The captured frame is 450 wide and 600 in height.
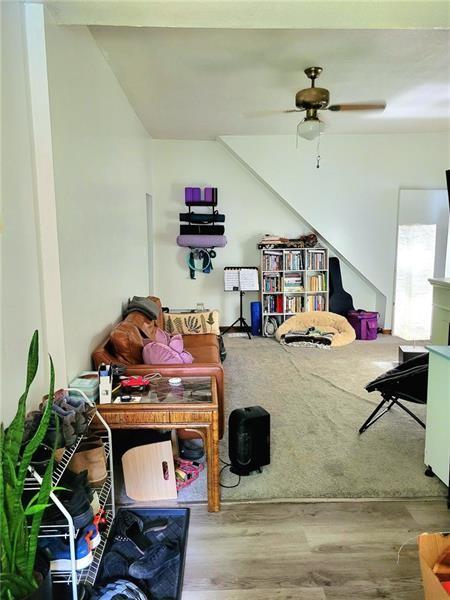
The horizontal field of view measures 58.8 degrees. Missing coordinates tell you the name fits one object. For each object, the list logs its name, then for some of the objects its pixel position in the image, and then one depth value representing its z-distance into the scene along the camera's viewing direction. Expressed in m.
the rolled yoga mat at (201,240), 5.79
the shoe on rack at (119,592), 1.51
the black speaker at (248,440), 2.37
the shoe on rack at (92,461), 1.94
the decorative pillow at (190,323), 4.68
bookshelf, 5.85
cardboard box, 1.38
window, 5.79
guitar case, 6.05
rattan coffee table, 2.06
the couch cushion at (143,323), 3.39
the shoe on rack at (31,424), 1.50
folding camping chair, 2.67
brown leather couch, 2.65
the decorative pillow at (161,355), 2.86
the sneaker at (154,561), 1.66
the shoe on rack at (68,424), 1.60
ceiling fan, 3.46
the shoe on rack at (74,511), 1.42
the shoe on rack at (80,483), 1.56
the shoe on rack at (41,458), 1.43
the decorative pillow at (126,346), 2.83
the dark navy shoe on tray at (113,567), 1.66
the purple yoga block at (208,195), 5.80
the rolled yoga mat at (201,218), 5.80
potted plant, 1.18
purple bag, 5.73
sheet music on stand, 5.83
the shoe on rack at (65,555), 1.39
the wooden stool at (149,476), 2.18
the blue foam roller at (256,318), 6.00
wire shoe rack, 1.32
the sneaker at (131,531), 1.82
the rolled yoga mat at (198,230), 5.81
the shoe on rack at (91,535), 1.43
